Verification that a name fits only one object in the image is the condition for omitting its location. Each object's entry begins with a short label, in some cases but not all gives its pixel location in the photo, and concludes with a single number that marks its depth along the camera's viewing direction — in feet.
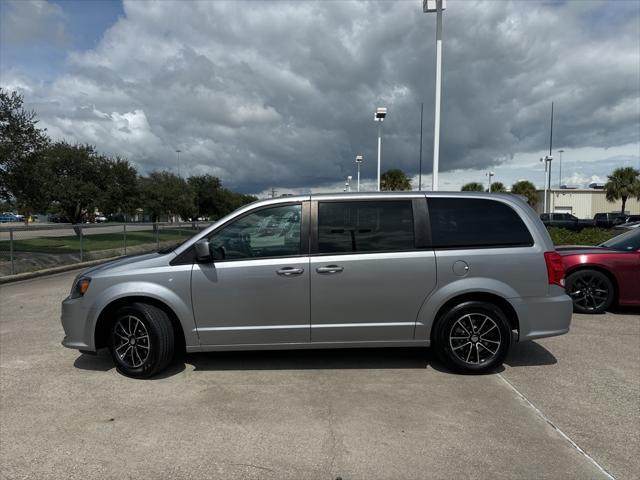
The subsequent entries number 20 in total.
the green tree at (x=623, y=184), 163.73
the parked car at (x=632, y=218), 125.18
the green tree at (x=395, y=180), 162.61
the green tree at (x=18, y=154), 43.09
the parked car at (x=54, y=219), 194.23
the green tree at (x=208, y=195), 211.61
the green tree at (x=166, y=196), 128.57
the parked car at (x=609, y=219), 117.52
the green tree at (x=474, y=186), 231.30
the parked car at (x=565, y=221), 109.81
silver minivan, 14.49
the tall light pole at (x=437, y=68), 40.16
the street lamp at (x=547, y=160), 145.69
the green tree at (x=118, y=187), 84.58
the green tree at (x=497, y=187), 221.05
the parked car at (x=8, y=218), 257.53
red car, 23.27
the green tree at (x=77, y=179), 78.79
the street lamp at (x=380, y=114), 69.87
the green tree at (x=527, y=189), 196.65
